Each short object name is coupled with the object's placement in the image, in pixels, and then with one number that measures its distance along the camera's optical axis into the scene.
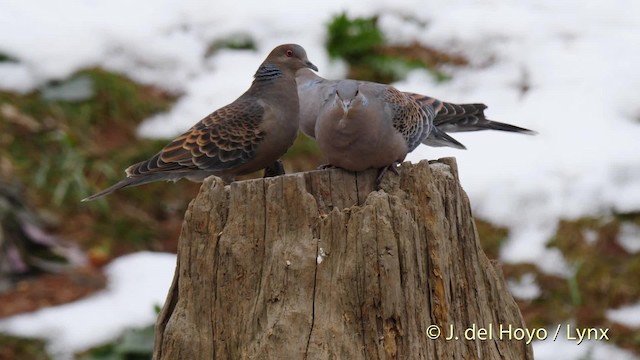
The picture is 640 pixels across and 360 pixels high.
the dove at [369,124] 8.61
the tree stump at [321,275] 7.34
